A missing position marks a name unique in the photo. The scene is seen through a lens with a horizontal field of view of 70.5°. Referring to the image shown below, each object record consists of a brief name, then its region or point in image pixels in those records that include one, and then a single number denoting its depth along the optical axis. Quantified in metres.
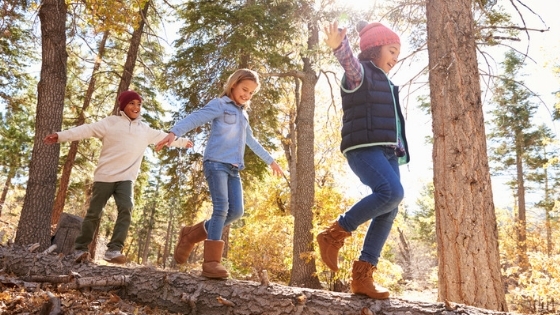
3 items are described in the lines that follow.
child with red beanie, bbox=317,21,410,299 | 2.89
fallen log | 2.71
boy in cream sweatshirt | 4.52
